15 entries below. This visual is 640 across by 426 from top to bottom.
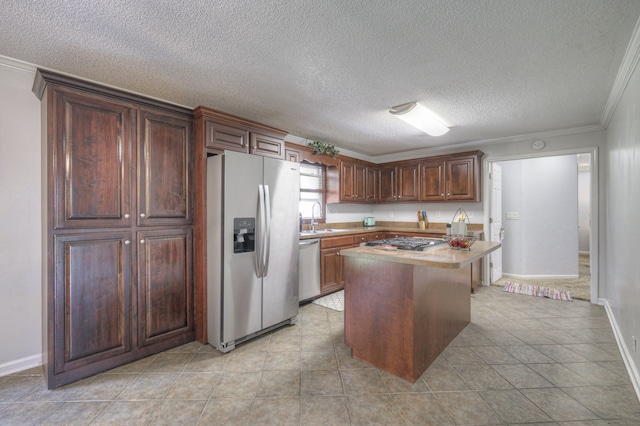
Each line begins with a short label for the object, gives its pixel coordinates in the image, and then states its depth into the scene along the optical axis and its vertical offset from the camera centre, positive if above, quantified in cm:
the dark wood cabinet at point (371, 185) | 526 +52
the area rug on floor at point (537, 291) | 391 -117
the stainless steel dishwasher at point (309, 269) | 364 -74
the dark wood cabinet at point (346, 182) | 466 +52
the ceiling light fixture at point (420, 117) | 287 +104
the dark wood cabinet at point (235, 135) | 272 +83
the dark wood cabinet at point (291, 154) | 377 +80
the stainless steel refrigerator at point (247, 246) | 254 -32
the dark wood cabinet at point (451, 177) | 436 +55
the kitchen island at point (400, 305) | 203 -73
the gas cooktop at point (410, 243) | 235 -29
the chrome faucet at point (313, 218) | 440 -8
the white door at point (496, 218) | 457 -10
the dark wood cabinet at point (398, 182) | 496 +54
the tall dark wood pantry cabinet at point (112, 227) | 202 -10
